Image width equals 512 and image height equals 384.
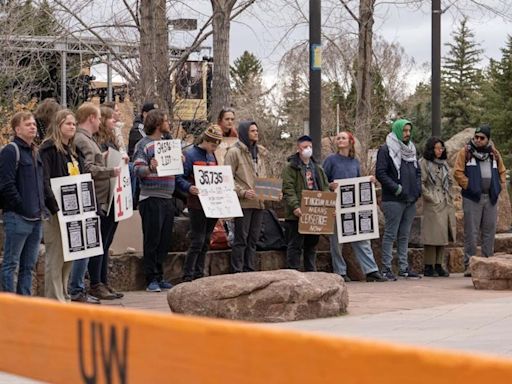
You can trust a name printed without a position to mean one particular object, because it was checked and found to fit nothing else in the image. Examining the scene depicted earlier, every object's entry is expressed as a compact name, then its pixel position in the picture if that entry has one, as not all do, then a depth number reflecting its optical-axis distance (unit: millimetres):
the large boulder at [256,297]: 10289
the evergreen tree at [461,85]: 69938
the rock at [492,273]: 13672
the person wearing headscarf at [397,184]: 15250
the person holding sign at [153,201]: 12703
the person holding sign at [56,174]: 10852
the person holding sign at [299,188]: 14391
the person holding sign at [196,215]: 13125
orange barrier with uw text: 3014
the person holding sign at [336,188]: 14977
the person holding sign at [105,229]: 12031
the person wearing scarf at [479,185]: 15797
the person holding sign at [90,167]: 11430
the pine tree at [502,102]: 63250
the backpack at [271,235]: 14641
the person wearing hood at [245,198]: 13617
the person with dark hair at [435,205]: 15734
